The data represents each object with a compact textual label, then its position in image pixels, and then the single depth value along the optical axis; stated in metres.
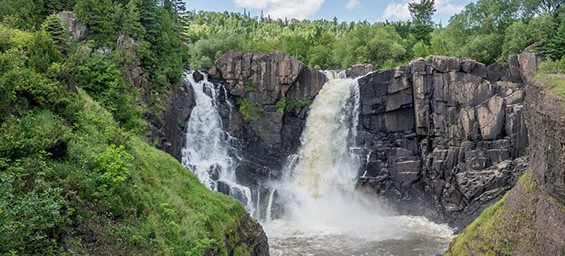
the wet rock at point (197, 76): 46.78
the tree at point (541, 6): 50.38
